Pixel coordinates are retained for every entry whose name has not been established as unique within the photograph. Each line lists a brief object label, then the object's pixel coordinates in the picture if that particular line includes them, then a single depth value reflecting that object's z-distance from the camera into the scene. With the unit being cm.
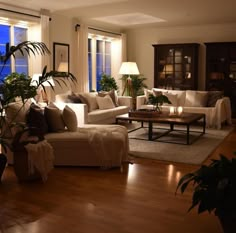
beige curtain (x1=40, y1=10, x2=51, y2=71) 693
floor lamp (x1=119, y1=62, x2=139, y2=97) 879
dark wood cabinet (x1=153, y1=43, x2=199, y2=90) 923
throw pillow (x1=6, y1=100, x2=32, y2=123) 438
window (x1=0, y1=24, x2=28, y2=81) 664
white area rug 507
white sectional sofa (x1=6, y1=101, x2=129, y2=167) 448
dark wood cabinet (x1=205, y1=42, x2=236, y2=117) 879
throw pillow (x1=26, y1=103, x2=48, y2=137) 421
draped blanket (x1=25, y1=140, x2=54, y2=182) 394
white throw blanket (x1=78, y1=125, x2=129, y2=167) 449
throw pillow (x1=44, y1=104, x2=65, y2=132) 479
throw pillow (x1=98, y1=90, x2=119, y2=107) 793
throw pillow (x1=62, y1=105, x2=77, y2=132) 490
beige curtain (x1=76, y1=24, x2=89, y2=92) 806
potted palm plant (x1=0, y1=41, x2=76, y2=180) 369
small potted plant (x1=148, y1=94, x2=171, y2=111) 637
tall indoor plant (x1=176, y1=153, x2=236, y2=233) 239
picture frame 719
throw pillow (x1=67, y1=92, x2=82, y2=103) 689
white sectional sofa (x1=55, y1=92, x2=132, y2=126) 662
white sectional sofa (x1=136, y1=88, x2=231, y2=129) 758
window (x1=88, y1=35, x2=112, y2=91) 909
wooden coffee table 596
